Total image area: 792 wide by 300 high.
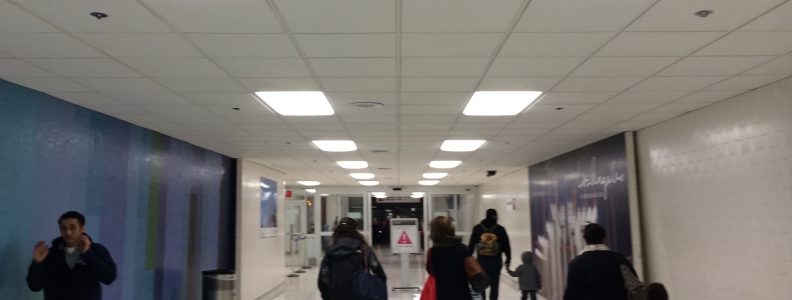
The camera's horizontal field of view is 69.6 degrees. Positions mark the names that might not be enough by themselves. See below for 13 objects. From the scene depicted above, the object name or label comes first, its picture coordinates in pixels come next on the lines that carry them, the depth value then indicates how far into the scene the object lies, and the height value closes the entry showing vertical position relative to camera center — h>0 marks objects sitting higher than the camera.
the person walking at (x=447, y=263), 4.35 -0.38
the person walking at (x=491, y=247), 6.71 -0.40
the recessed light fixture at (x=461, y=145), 8.02 +0.99
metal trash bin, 7.90 -0.95
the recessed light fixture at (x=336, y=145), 7.90 +1.01
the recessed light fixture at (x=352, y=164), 10.84 +1.00
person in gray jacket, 7.48 -0.83
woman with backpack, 4.25 -0.38
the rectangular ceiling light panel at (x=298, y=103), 4.84 +1.02
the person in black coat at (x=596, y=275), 3.58 -0.40
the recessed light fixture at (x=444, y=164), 10.98 +0.99
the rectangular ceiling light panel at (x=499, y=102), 4.90 +1.01
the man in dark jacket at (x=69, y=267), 3.94 -0.33
